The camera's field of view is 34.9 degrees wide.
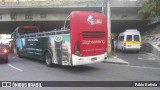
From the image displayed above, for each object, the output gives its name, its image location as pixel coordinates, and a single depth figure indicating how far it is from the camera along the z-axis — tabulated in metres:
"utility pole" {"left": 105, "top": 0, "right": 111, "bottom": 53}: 22.11
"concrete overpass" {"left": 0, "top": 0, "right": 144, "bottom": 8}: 31.46
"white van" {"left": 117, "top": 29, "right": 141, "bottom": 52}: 28.90
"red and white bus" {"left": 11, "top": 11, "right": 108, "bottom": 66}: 13.15
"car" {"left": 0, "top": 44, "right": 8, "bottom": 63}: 17.87
